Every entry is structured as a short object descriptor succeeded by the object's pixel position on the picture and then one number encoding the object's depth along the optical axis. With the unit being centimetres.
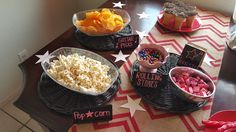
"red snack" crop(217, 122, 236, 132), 73
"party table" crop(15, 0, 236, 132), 75
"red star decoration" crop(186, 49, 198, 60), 91
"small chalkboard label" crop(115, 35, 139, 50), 102
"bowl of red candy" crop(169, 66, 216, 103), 78
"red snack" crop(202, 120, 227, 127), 74
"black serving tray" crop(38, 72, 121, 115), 78
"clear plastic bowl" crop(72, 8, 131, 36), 114
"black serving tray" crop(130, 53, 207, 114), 80
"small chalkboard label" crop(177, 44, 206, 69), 90
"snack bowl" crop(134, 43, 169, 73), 85
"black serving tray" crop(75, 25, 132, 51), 104
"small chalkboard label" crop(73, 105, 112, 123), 73
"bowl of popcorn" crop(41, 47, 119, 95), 81
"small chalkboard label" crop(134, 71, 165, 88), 82
